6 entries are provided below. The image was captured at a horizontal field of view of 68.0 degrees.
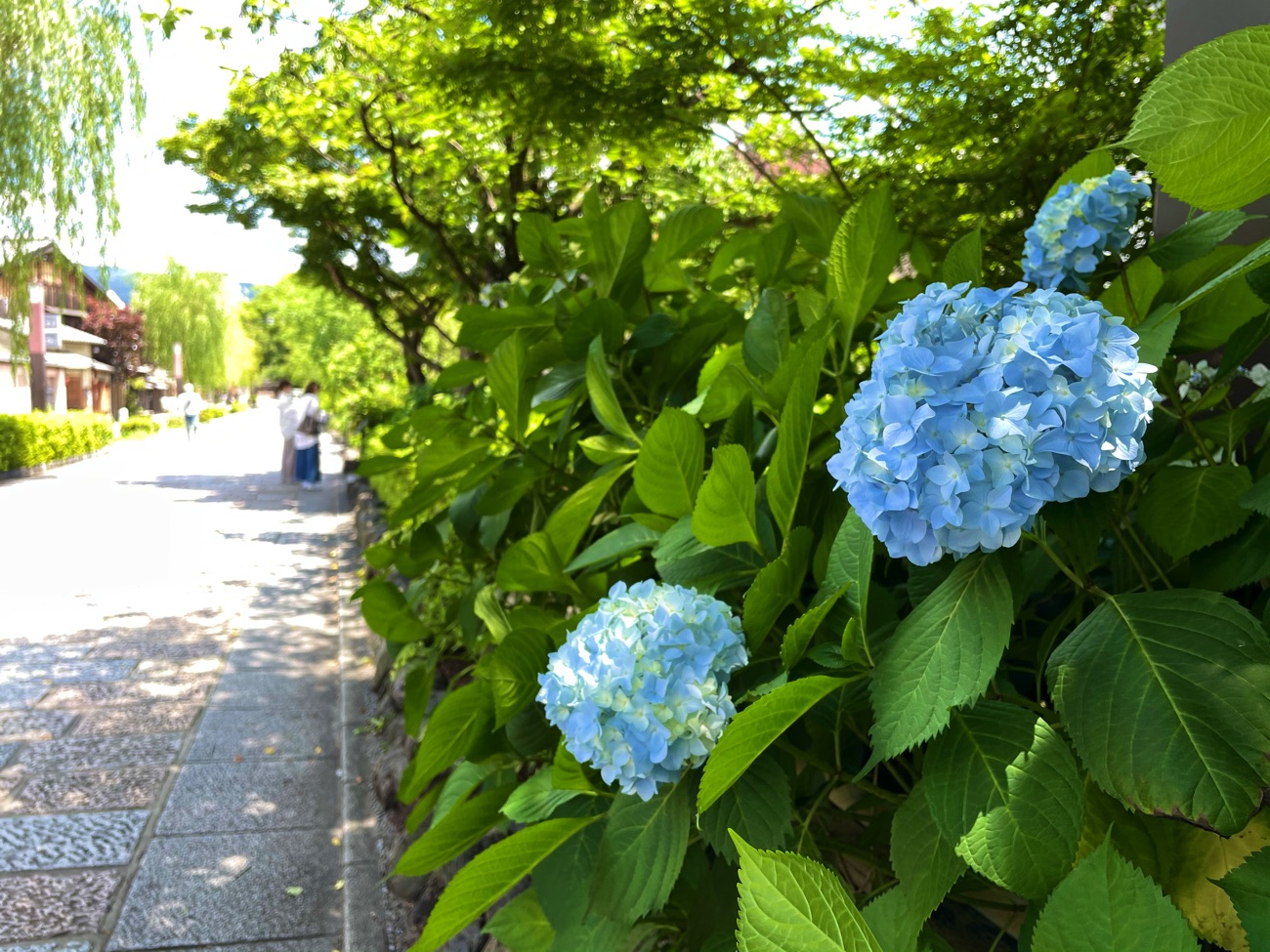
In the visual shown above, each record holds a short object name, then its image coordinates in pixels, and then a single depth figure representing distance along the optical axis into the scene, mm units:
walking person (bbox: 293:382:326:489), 14344
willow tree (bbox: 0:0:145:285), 10836
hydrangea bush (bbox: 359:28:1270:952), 597
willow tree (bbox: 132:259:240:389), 50719
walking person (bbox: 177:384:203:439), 28000
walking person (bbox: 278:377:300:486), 14633
